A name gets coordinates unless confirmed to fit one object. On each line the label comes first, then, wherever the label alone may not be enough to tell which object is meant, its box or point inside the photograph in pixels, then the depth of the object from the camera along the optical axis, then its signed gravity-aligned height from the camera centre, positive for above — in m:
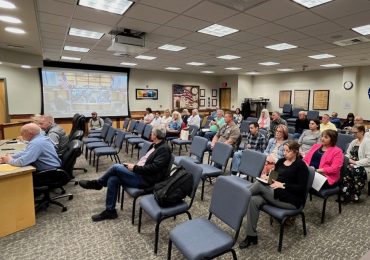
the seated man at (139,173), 2.68 -0.82
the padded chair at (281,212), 2.19 -1.03
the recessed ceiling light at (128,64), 8.52 +1.52
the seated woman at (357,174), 3.34 -0.98
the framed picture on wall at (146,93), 10.40 +0.52
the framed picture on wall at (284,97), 11.04 +0.42
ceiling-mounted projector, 4.35 +1.22
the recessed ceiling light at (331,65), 8.45 +1.49
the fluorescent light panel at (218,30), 4.09 +1.38
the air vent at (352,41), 4.69 +1.36
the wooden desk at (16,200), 2.52 -1.08
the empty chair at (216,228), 1.63 -0.99
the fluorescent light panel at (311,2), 2.99 +1.35
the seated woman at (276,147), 3.30 -0.65
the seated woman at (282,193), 2.29 -0.87
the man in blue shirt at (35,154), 2.76 -0.61
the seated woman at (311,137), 4.21 -0.56
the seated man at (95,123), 7.49 -0.61
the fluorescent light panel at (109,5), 3.12 +1.38
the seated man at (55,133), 3.89 -0.49
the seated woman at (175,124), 6.39 -0.55
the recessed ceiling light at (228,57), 6.79 +1.44
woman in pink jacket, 2.82 -0.67
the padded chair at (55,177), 2.92 -0.94
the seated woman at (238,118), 8.12 -0.45
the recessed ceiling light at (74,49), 5.90 +1.46
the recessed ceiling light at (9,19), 3.30 +1.23
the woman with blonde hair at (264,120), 6.75 -0.42
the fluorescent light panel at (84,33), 4.43 +1.42
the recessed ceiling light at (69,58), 7.61 +1.51
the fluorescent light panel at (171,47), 5.62 +1.43
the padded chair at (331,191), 2.71 -1.01
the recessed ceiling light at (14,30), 3.84 +1.26
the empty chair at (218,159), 3.35 -0.83
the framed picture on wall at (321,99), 9.77 +0.29
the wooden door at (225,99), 12.84 +0.36
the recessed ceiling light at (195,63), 8.21 +1.49
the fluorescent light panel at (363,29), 3.98 +1.36
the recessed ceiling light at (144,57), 7.05 +1.47
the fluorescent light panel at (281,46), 5.28 +1.40
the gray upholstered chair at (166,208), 2.16 -0.99
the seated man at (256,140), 4.14 -0.61
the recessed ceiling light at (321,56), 6.46 +1.42
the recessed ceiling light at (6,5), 2.77 +1.21
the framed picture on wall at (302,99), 10.41 +0.31
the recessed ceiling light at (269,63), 7.80 +1.47
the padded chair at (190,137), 5.65 -0.83
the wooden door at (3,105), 7.56 -0.04
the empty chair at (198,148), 3.92 -0.75
